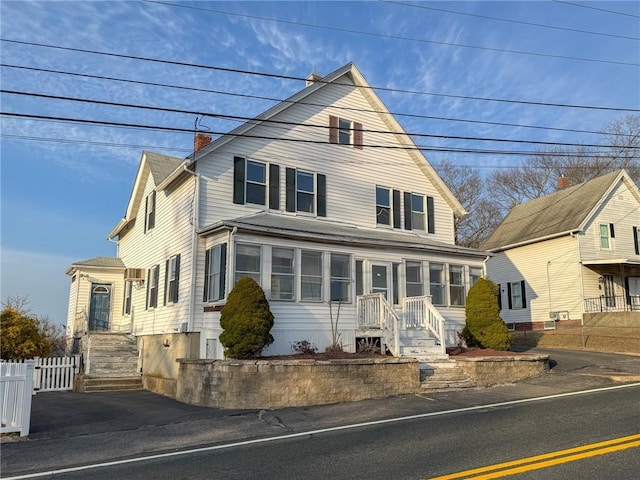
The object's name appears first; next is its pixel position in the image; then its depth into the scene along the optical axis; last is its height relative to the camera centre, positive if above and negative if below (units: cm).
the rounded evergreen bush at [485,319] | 1697 +38
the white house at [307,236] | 1541 +291
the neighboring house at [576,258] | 2677 +386
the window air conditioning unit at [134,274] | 2106 +221
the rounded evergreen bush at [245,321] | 1304 +22
